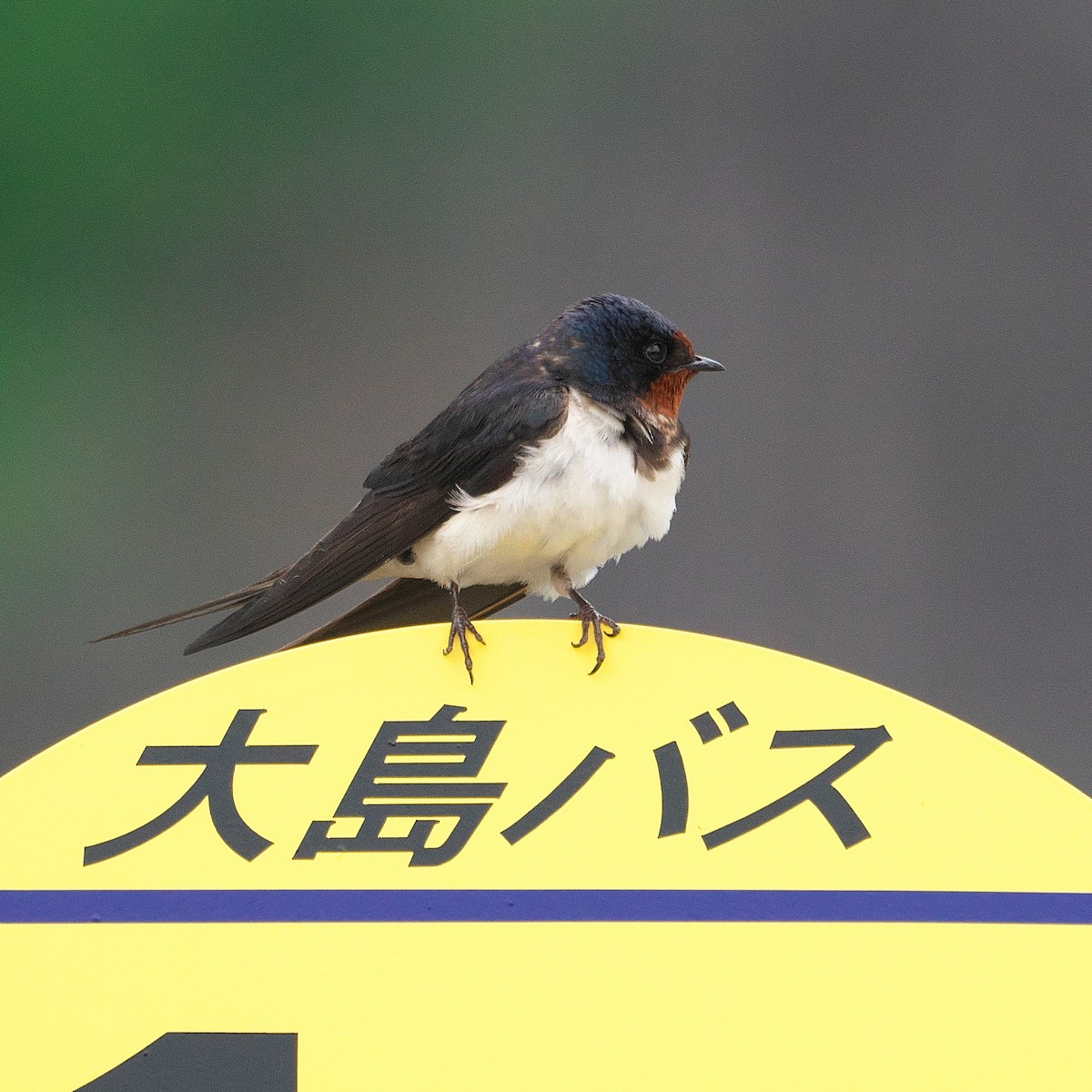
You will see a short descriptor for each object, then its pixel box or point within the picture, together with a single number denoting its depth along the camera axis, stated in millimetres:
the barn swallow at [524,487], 5985
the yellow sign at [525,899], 5859
